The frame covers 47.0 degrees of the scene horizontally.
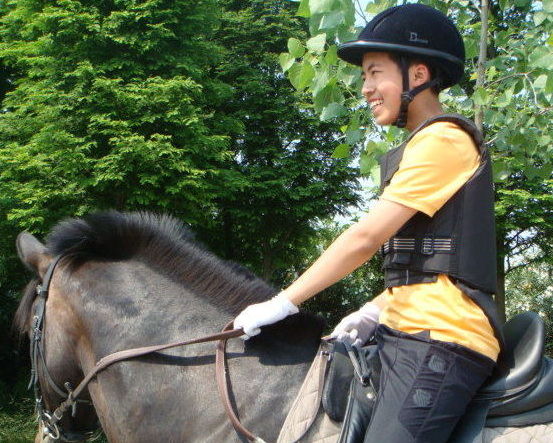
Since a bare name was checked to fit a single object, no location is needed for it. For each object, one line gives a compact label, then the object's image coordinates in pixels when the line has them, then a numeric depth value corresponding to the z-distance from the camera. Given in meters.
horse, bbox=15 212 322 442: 2.46
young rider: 2.06
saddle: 2.13
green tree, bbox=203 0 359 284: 18.22
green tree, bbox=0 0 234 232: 13.23
